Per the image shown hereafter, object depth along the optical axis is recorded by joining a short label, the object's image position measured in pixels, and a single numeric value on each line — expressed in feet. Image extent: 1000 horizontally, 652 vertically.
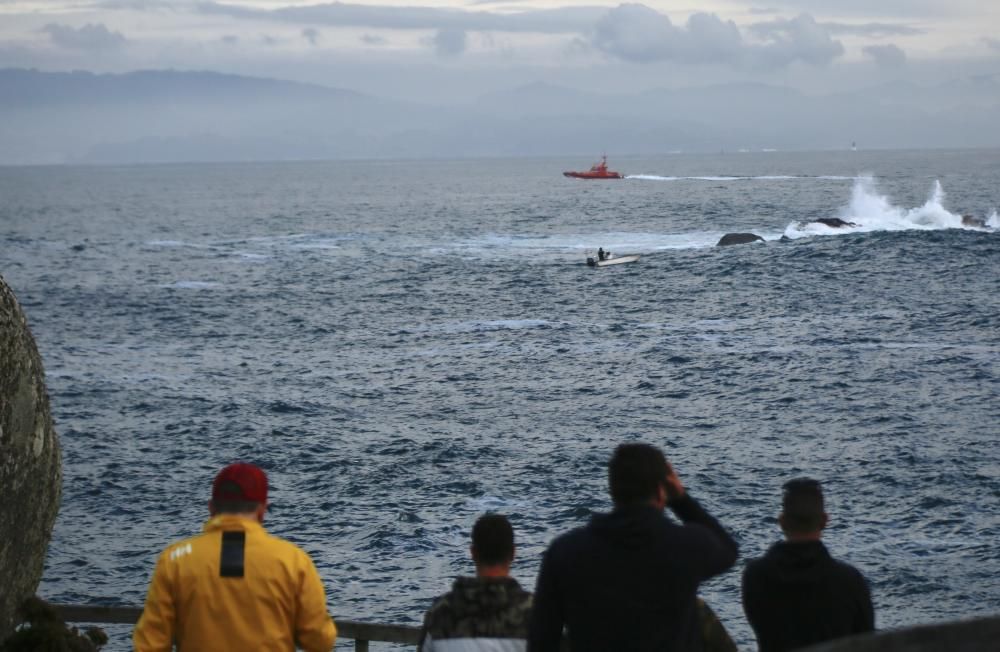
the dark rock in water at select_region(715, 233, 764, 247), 568.41
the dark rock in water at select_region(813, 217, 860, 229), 621.68
